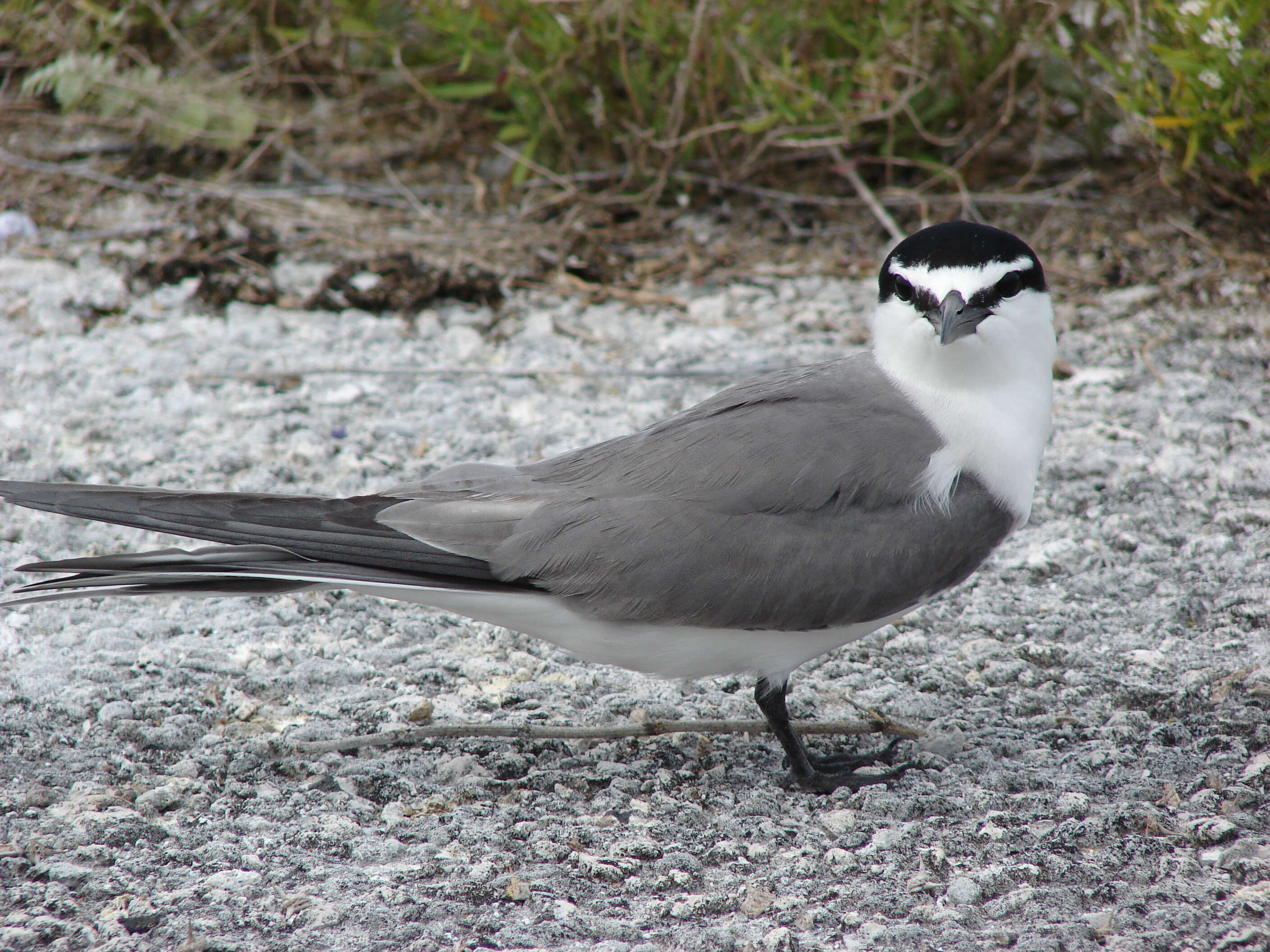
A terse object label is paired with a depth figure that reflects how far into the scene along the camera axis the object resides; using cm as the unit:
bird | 599
